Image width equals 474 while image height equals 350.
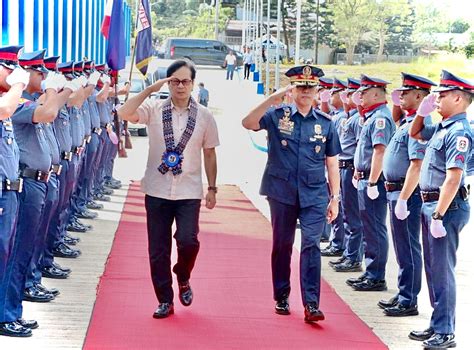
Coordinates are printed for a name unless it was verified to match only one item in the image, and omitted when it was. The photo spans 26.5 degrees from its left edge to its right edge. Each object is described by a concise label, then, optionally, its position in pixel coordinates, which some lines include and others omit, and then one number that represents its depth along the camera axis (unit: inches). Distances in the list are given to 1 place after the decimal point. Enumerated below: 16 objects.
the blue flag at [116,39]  682.8
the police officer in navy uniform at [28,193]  280.2
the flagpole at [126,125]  749.0
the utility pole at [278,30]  1122.8
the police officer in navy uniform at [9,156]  252.2
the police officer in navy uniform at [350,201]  399.2
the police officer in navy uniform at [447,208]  268.8
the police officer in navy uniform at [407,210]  317.1
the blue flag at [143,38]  763.4
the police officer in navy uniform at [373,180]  352.2
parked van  2758.4
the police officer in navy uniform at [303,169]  303.7
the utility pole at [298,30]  832.0
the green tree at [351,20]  1696.6
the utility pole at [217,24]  3257.4
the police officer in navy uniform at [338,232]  433.4
